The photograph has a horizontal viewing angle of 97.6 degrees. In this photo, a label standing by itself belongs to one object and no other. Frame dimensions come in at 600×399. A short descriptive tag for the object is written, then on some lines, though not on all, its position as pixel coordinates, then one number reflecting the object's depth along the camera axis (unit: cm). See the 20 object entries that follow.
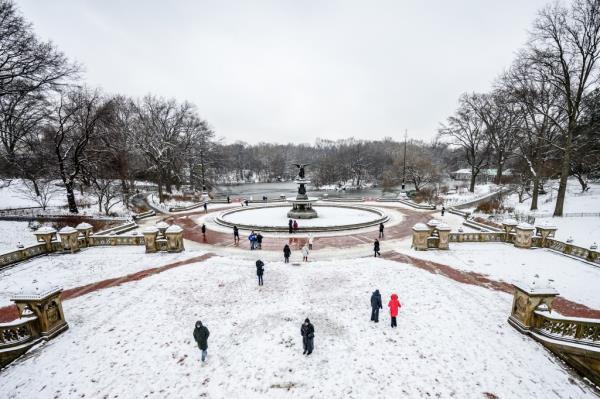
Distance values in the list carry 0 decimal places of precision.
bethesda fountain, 2416
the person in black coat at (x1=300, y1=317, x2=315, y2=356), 684
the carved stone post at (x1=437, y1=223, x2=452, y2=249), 1530
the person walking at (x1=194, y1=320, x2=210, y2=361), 655
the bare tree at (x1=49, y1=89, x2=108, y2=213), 2356
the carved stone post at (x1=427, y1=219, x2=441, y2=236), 1580
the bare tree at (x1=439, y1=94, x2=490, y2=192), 3841
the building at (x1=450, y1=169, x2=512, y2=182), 6588
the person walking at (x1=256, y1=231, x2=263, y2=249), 1576
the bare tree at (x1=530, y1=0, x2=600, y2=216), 1783
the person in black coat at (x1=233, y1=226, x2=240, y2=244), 1716
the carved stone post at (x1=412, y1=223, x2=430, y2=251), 1532
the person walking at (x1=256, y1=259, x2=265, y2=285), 1079
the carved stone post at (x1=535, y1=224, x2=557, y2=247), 1498
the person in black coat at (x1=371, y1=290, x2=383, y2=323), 819
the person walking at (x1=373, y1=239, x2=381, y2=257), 1396
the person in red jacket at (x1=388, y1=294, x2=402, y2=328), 800
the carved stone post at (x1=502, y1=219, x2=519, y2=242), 1642
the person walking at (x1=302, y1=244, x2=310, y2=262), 1351
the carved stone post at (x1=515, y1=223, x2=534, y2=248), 1520
